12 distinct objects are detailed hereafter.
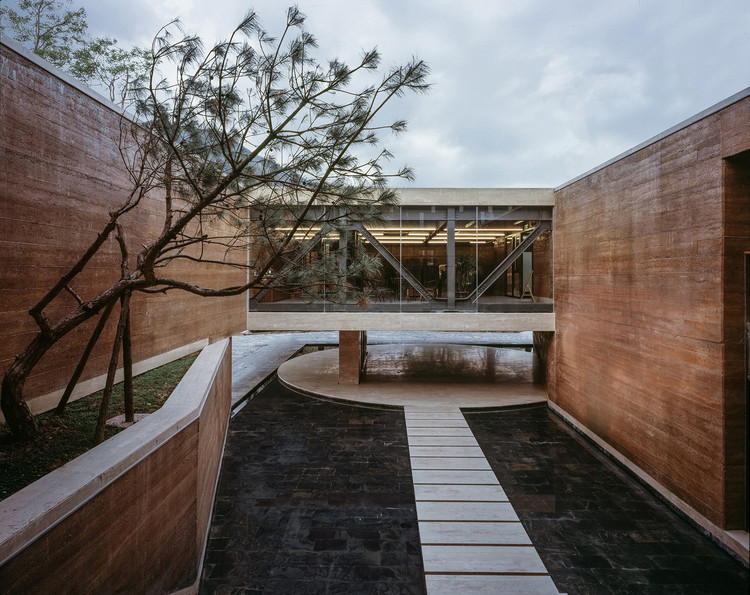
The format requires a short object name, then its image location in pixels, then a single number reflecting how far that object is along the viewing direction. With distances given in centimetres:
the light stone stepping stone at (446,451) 685
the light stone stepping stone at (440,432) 777
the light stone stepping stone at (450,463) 639
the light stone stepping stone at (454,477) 590
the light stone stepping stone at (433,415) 866
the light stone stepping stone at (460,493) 545
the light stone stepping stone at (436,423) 819
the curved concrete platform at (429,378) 985
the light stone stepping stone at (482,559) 412
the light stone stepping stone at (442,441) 732
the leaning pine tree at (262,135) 368
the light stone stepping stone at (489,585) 382
